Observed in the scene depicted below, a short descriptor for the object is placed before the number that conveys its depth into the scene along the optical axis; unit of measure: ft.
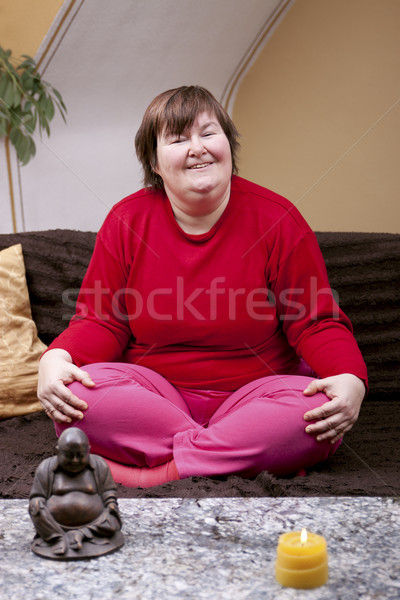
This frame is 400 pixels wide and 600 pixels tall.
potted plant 8.36
